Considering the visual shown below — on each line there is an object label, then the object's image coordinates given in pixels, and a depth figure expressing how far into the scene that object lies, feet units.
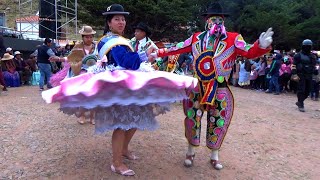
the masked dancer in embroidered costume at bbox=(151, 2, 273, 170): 10.62
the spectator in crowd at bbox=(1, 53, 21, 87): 33.92
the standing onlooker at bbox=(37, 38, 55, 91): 27.96
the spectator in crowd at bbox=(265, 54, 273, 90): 35.61
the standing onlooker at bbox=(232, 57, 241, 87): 39.71
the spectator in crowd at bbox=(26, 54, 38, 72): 37.89
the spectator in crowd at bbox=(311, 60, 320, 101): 30.06
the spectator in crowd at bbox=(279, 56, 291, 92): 34.17
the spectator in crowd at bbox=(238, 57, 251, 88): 38.13
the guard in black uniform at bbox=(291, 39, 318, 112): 23.37
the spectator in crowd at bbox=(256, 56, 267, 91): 36.30
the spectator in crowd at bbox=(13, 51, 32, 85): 35.49
